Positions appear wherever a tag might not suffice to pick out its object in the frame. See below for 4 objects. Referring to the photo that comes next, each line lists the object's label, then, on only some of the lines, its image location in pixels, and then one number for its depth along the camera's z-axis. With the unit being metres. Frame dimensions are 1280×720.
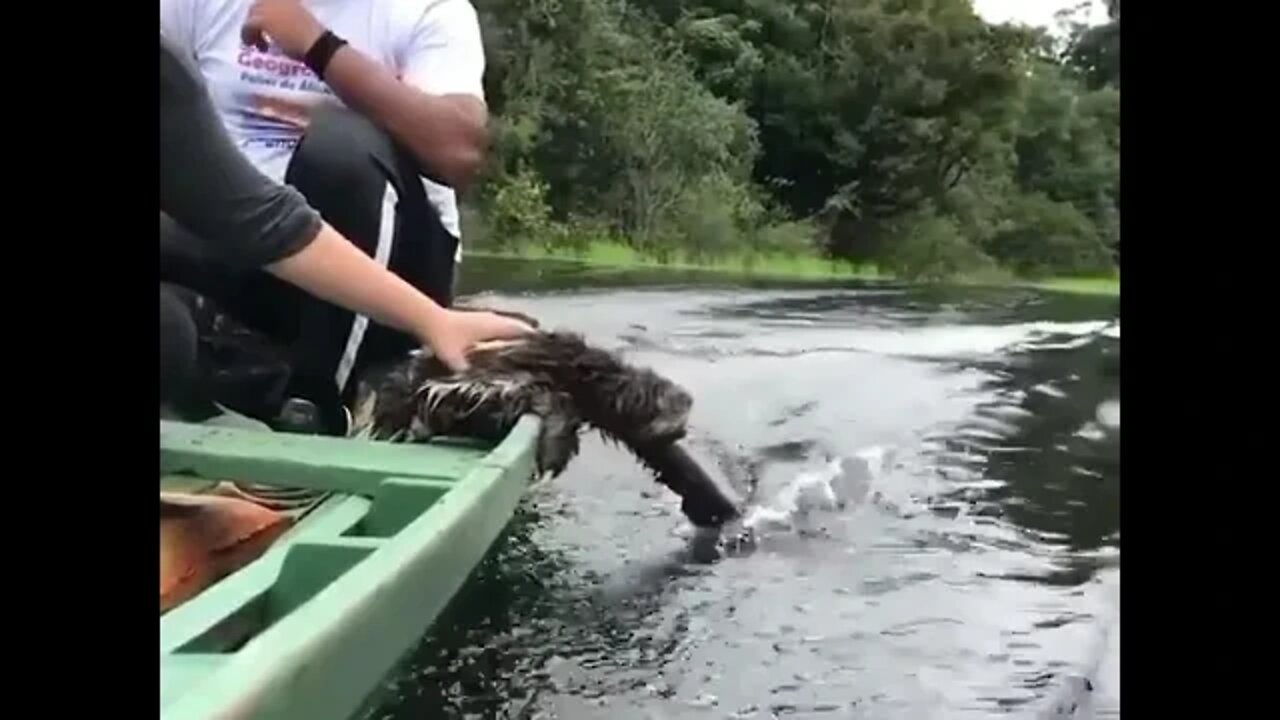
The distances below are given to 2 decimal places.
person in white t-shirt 1.56
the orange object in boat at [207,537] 1.53
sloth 1.56
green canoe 1.33
